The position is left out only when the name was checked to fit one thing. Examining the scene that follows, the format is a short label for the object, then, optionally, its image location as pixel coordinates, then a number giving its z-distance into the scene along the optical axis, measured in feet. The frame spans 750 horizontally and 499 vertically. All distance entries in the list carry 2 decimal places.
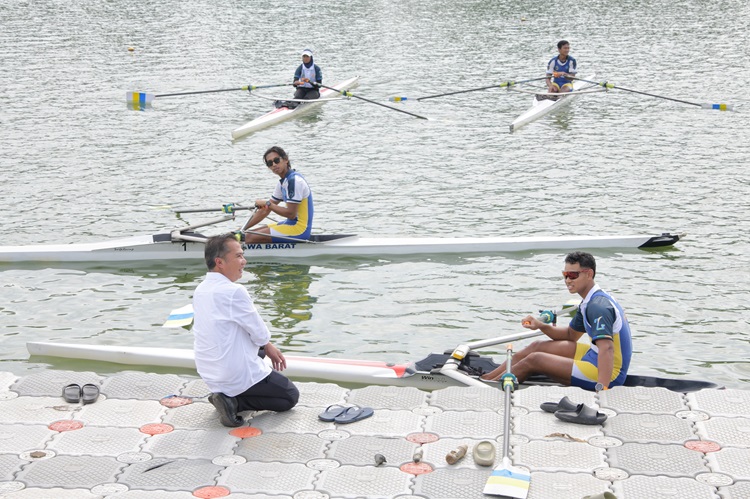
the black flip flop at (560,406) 48.53
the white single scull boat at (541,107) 135.02
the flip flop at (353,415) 48.78
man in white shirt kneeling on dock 46.96
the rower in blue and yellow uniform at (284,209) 78.80
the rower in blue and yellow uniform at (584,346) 51.13
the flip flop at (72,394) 51.51
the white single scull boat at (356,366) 54.52
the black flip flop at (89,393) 51.37
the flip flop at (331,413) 49.09
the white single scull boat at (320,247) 85.34
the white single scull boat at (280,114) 134.72
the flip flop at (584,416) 47.44
